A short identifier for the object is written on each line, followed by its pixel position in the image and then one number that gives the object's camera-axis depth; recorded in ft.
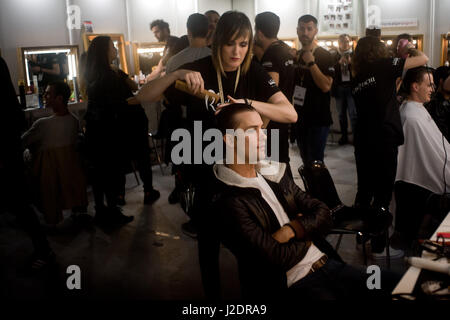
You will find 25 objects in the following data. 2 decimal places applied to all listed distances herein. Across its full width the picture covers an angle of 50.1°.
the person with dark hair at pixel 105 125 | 12.03
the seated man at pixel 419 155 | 9.98
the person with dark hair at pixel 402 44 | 16.10
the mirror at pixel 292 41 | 29.78
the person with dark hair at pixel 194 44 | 9.96
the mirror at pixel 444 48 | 27.14
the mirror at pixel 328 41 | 29.35
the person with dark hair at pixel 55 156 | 11.82
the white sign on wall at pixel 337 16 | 28.86
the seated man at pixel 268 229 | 5.32
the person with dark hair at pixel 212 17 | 14.99
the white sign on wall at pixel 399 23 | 28.25
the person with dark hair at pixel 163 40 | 14.44
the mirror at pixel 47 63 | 21.26
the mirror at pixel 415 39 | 28.09
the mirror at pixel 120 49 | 25.54
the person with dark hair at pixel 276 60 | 9.71
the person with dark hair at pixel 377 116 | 9.83
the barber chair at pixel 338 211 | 8.44
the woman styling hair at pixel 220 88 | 6.53
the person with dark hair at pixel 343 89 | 21.49
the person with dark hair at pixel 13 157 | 9.03
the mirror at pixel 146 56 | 26.63
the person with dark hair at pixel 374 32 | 13.21
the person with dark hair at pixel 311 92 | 12.18
